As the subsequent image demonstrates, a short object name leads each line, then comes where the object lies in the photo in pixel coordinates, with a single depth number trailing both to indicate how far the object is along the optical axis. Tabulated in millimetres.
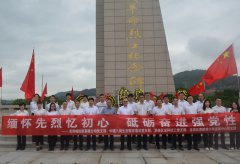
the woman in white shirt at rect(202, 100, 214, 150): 5475
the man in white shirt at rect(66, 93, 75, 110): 6090
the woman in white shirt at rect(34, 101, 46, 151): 5552
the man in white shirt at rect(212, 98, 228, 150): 5464
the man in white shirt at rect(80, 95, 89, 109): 5919
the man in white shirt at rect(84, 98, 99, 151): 5463
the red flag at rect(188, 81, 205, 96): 7167
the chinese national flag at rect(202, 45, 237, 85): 5995
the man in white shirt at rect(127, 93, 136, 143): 5929
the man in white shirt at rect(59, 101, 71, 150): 5489
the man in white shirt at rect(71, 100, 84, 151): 5449
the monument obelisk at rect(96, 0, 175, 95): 16898
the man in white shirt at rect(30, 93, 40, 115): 6320
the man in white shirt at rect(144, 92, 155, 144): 5769
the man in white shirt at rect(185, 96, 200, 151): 5412
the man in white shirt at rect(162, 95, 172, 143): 5554
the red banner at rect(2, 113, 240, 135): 5438
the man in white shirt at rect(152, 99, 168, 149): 5454
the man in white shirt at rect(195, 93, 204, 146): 5711
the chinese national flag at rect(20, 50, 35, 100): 6652
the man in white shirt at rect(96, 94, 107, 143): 5895
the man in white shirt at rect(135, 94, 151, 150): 5622
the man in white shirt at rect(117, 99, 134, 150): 5414
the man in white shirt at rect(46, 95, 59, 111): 5885
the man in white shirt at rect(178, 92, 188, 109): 5627
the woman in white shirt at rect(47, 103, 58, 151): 5464
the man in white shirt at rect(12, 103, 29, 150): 5559
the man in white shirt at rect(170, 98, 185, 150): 5443
